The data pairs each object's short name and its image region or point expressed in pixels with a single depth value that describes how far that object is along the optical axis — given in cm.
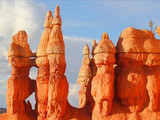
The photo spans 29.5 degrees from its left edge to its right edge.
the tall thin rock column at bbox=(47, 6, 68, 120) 1588
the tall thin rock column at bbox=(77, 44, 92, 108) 2438
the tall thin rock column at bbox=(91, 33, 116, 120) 1583
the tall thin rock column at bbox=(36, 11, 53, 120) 1661
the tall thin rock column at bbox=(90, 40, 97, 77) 2319
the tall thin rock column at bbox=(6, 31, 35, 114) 1689
